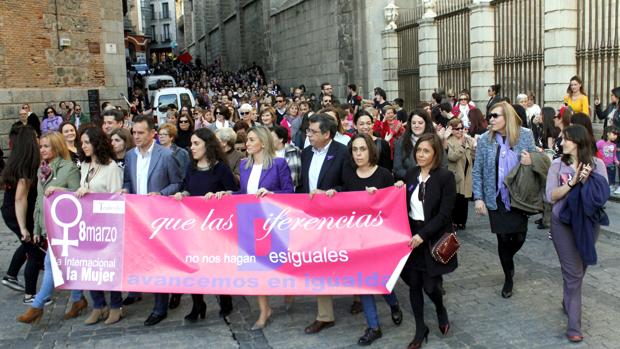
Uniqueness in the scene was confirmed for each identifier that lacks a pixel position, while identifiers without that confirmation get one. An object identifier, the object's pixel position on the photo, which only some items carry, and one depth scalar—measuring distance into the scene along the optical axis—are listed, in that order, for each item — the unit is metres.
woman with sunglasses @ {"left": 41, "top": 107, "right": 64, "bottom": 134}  16.25
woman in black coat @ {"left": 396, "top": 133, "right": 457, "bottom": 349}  5.25
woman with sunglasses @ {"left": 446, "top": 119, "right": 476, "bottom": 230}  9.01
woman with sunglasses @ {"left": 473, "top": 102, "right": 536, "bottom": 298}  6.18
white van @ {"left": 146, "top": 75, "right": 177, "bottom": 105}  31.29
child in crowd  10.82
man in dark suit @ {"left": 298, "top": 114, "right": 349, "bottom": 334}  5.87
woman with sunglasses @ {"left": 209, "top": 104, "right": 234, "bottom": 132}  11.37
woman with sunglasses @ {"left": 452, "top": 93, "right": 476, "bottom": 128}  13.57
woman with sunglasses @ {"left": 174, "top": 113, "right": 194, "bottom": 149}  9.58
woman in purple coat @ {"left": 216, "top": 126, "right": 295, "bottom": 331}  6.09
